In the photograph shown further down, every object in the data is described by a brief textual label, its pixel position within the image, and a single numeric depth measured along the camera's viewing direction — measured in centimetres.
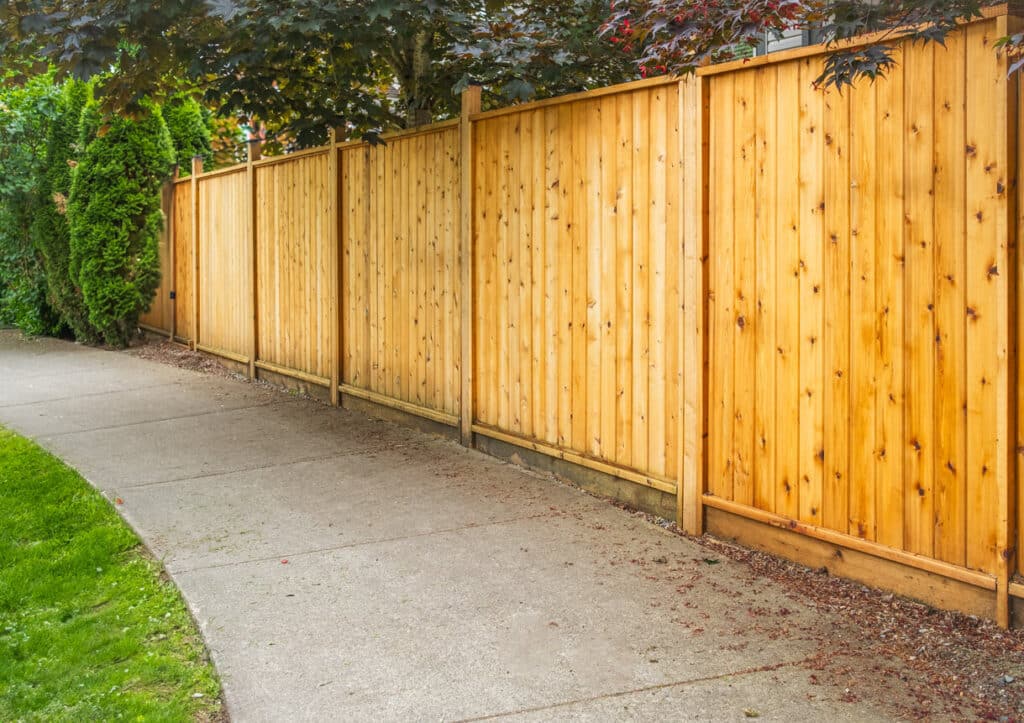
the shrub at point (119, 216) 1316
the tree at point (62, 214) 1388
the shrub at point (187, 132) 1510
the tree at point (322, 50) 617
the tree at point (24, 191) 1413
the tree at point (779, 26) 374
